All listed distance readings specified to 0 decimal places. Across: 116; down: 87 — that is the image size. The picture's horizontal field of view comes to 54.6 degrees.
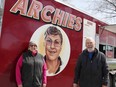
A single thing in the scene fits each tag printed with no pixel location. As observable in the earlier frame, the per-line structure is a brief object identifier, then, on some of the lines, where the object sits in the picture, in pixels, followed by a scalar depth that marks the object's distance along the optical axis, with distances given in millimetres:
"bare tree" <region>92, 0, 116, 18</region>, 12750
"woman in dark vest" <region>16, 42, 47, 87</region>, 2019
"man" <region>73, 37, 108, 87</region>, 1885
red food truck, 2012
